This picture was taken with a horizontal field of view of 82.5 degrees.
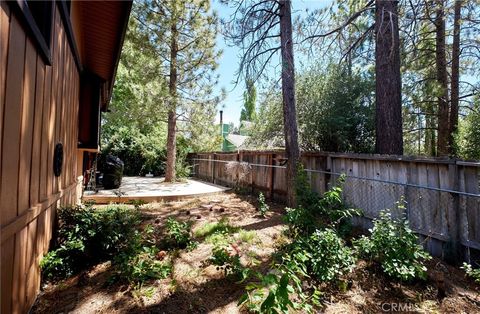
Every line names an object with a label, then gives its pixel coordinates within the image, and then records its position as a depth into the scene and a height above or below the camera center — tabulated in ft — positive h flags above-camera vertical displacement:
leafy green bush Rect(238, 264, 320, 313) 6.27 -3.13
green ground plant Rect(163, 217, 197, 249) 12.39 -3.55
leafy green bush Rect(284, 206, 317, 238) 11.87 -2.45
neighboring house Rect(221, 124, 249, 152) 90.54 +8.78
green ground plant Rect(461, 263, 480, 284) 9.53 -3.76
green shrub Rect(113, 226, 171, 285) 9.25 -3.73
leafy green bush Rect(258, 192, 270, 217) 18.31 -3.09
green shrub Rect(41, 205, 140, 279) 9.68 -3.09
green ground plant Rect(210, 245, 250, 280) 9.69 -3.60
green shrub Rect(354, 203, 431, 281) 9.59 -3.11
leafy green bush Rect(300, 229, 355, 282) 9.69 -3.33
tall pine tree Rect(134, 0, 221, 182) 31.68 +14.04
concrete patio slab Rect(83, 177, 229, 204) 23.41 -2.99
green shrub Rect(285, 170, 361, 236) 11.89 -2.21
